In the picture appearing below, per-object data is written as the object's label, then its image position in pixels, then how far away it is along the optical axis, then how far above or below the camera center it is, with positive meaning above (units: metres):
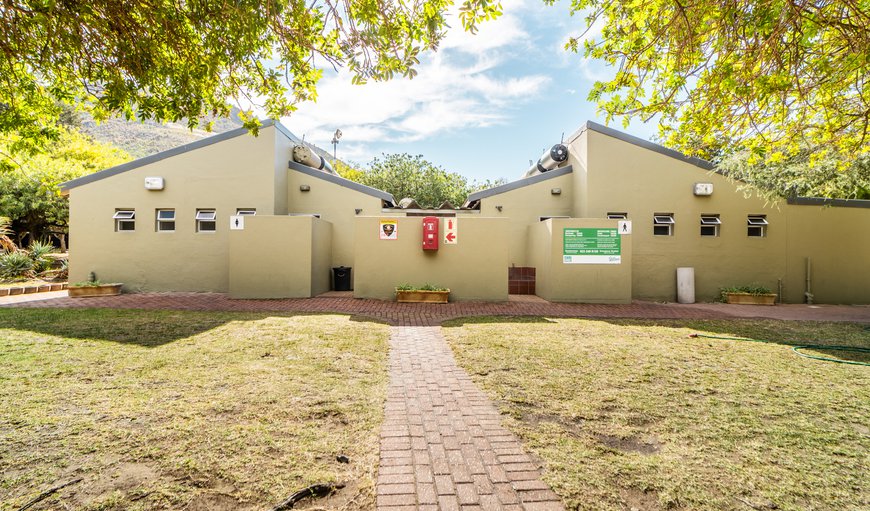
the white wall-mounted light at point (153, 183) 12.58 +2.54
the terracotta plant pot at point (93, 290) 11.14 -0.97
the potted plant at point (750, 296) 11.94 -1.25
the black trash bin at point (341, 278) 13.24 -0.71
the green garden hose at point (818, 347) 6.00 -1.49
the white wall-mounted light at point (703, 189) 12.66 +2.30
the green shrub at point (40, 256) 14.67 +0.11
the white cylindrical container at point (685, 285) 12.30 -0.93
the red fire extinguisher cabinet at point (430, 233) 11.03 +0.73
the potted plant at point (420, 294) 10.75 -1.05
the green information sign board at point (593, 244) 11.19 +0.39
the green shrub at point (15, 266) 13.44 -0.26
